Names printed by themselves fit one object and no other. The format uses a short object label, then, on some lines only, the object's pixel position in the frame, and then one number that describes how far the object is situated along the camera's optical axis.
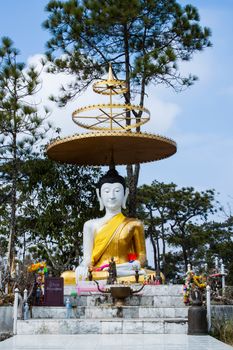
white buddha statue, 16.11
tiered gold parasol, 15.63
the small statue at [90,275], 15.06
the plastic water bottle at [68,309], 12.05
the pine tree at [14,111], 17.62
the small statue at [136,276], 14.66
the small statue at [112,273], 14.11
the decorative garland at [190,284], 12.13
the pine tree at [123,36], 19.88
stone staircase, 10.82
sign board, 12.45
